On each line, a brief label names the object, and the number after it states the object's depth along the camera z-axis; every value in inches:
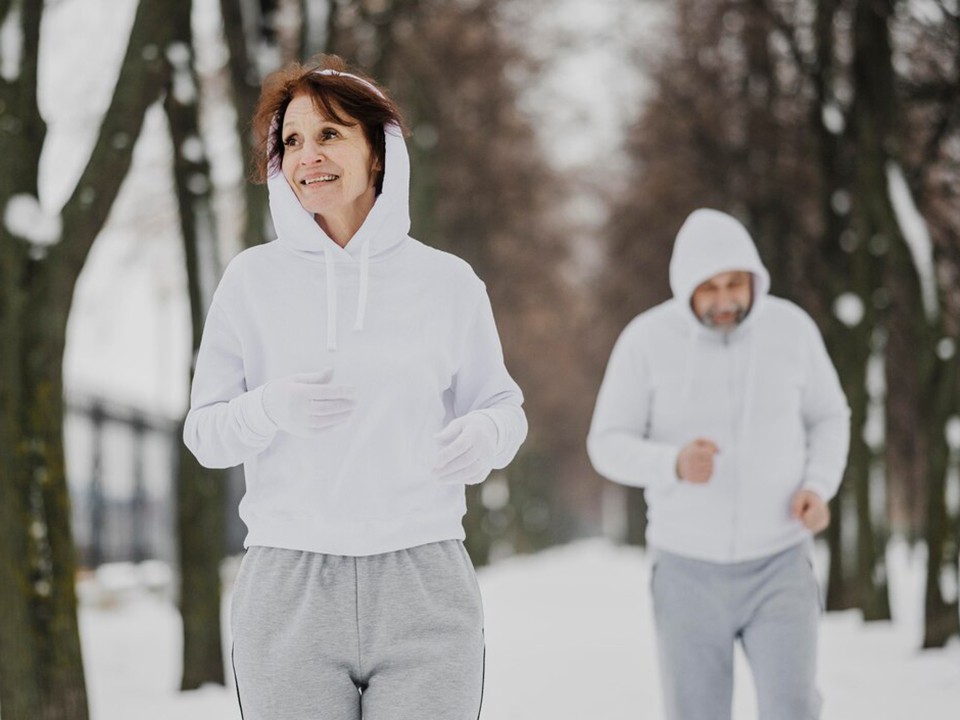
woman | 110.7
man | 179.5
